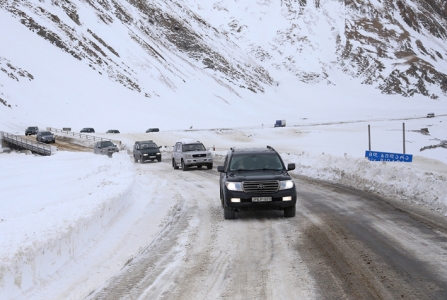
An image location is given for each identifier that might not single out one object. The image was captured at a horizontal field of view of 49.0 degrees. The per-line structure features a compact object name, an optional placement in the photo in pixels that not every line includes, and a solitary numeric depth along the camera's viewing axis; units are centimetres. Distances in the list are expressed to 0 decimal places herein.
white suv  2731
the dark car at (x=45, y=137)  5704
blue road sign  1908
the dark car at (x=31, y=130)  6931
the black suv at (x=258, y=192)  1114
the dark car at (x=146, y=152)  3509
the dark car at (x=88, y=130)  7450
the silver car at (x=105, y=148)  4183
